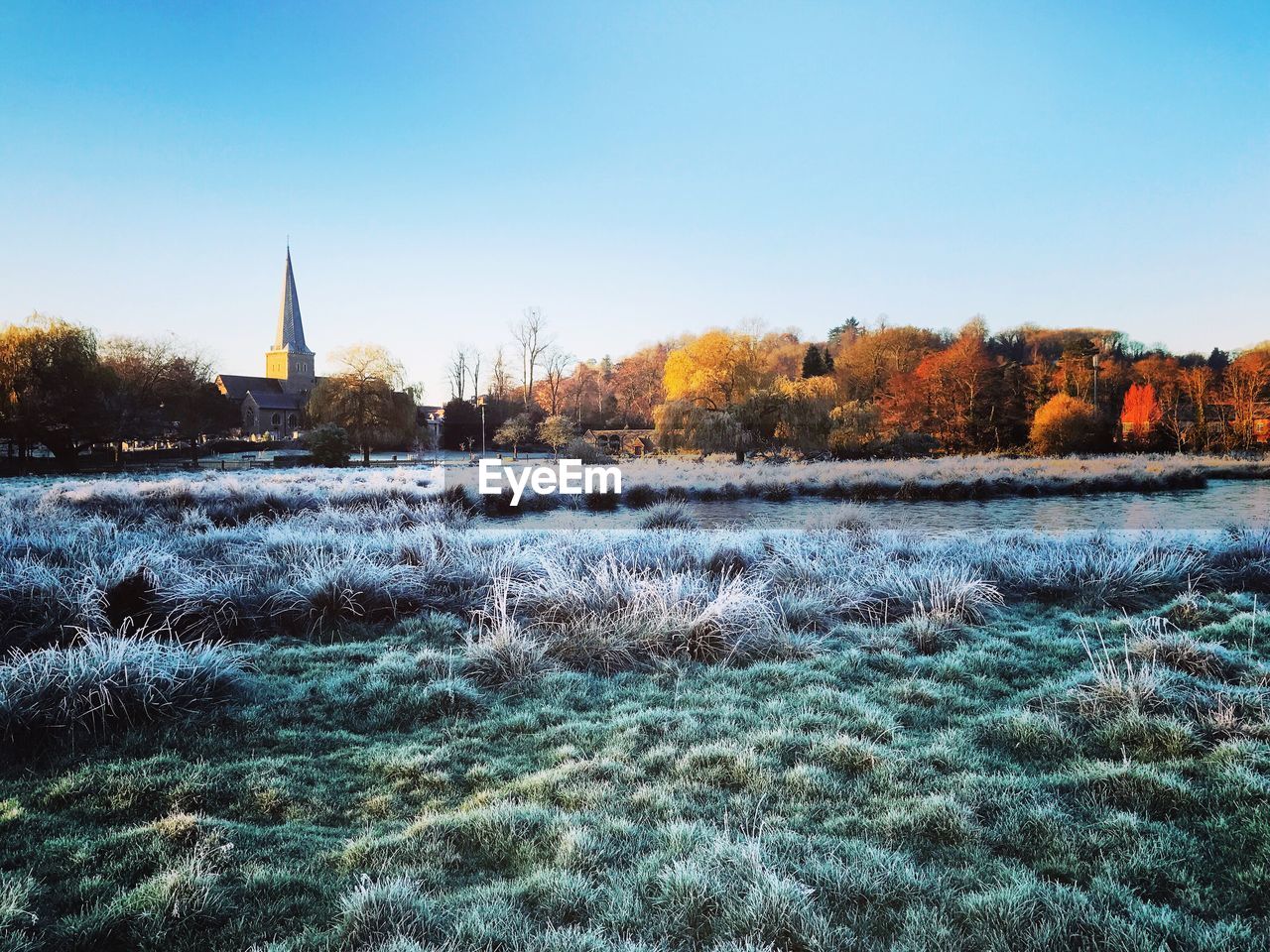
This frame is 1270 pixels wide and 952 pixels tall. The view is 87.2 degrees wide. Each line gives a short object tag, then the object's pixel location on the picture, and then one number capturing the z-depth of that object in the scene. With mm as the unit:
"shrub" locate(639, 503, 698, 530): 10103
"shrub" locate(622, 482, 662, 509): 14094
